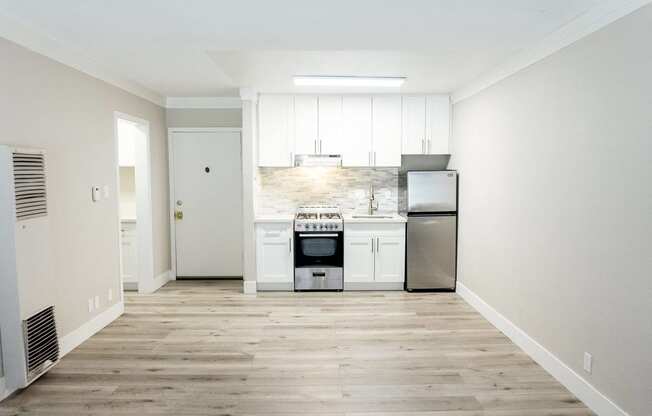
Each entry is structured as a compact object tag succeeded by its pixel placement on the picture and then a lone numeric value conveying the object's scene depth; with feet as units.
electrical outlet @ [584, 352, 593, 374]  8.45
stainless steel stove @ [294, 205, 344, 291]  16.42
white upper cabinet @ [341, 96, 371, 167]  16.85
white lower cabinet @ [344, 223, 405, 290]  16.61
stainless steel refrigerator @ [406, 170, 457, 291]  16.17
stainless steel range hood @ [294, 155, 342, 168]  16.80
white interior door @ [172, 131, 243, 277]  18.06
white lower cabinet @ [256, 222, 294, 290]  16.52
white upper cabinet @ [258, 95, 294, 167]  16.72
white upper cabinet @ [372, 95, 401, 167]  16.88
